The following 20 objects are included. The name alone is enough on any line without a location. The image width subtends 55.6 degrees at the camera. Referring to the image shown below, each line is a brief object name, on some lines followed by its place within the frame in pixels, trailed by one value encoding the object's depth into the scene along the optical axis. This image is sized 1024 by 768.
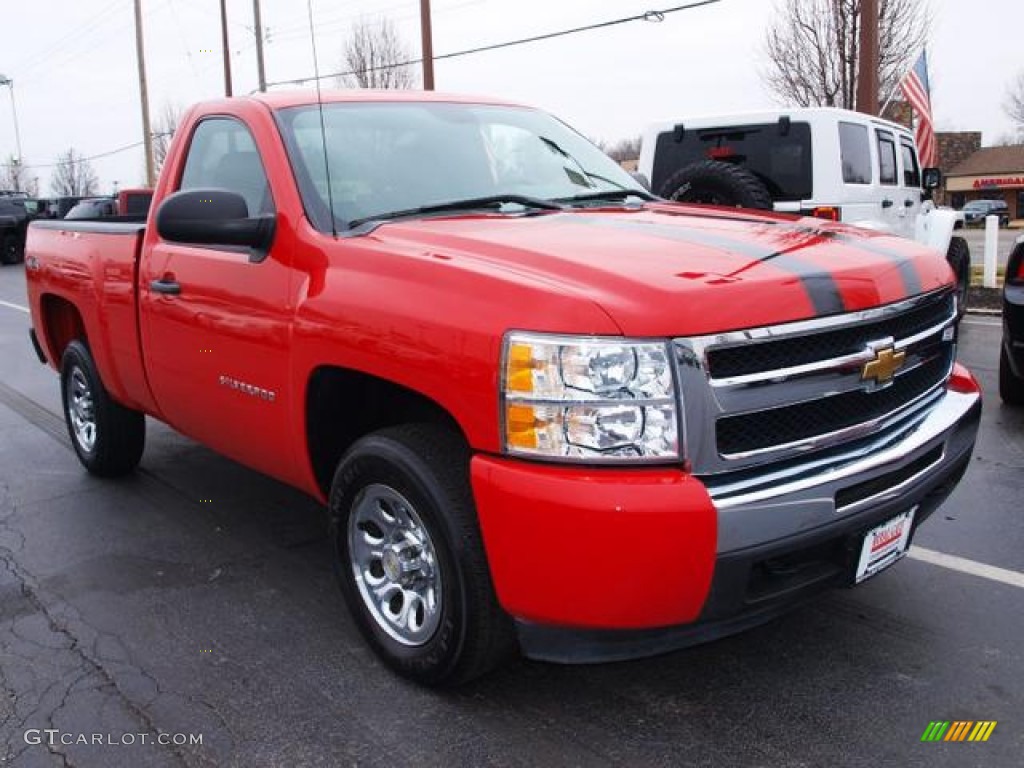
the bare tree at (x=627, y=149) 71.50
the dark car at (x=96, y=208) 19.42
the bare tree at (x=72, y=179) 79.75
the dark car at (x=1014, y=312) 5.76
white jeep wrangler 8.25
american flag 14.30
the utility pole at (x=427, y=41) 19.36
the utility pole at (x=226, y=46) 28.53
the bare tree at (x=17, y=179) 86.29
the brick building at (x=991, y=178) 61.25
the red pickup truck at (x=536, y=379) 2.39
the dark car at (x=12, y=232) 28.12
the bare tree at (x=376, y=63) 30.89
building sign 60.59
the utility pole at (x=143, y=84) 34.75
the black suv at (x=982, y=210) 44.49
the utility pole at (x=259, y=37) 28.09
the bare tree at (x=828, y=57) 20.00
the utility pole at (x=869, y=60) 12.93
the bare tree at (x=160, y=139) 53.22
